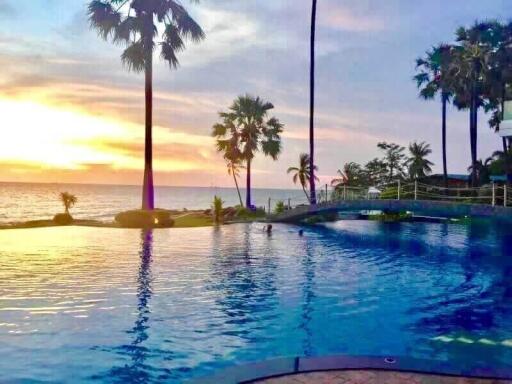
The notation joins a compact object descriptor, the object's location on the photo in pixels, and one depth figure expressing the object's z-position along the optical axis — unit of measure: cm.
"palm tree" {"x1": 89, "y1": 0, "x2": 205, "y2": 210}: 2377
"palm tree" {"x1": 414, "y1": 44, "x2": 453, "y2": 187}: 3164
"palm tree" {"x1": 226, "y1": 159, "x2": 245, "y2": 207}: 3669
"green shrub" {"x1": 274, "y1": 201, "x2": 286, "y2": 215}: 3138
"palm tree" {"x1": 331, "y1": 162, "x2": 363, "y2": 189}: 4138
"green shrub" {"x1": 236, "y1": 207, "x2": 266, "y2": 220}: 2893
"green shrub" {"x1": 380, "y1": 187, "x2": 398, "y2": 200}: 2917
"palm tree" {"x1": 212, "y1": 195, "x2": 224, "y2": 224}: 2636
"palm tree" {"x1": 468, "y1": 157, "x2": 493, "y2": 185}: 3466
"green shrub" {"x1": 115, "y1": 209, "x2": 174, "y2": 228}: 2306
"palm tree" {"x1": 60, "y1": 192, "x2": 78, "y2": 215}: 2595
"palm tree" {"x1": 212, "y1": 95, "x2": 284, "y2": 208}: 3572
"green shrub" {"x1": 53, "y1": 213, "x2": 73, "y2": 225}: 2328
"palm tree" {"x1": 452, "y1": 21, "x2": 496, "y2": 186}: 2945
